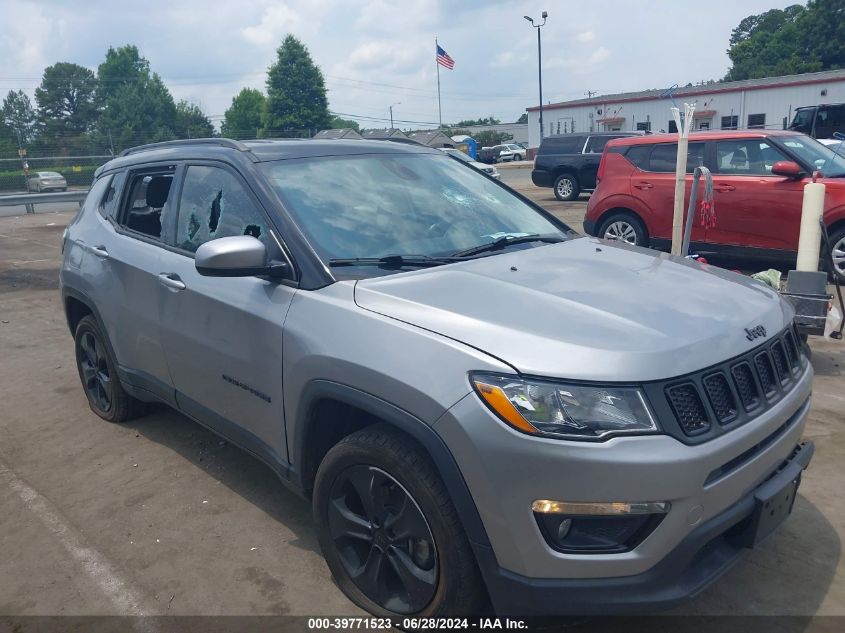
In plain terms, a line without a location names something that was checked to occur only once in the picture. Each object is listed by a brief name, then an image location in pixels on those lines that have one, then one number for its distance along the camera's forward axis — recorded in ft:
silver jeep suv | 7.20
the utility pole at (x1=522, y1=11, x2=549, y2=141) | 140.85
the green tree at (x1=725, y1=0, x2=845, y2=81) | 204.85
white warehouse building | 127.54
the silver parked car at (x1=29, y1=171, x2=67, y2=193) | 92.27
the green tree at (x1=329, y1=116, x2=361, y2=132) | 266.30
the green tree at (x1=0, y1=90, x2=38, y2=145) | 177.19
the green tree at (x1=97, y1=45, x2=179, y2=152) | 126.21
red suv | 27.73
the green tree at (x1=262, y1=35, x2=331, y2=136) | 204.95
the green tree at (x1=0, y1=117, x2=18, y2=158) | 97.01
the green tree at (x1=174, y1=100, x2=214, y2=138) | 134.51
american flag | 143.02
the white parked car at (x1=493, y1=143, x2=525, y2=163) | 183.01
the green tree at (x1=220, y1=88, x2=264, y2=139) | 268.82
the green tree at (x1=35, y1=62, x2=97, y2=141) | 189.88
